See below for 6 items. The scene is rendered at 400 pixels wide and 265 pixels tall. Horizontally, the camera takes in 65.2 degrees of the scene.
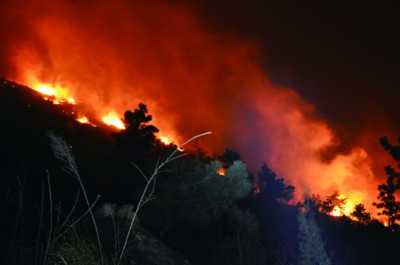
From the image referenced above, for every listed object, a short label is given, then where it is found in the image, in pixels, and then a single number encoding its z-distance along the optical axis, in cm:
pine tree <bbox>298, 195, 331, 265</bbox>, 629
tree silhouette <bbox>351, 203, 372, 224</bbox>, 5575
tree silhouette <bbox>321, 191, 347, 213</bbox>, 6388
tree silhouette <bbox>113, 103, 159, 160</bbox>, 3347
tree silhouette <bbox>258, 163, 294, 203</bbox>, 3981
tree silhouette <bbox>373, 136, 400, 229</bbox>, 4091
